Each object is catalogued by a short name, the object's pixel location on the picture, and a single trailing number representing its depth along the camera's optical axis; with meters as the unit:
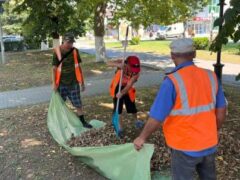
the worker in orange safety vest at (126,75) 5.85
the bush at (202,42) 25.75
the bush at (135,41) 35.34
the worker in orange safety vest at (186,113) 3.08
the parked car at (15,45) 33.97
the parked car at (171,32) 48.81
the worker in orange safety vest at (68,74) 6.69
